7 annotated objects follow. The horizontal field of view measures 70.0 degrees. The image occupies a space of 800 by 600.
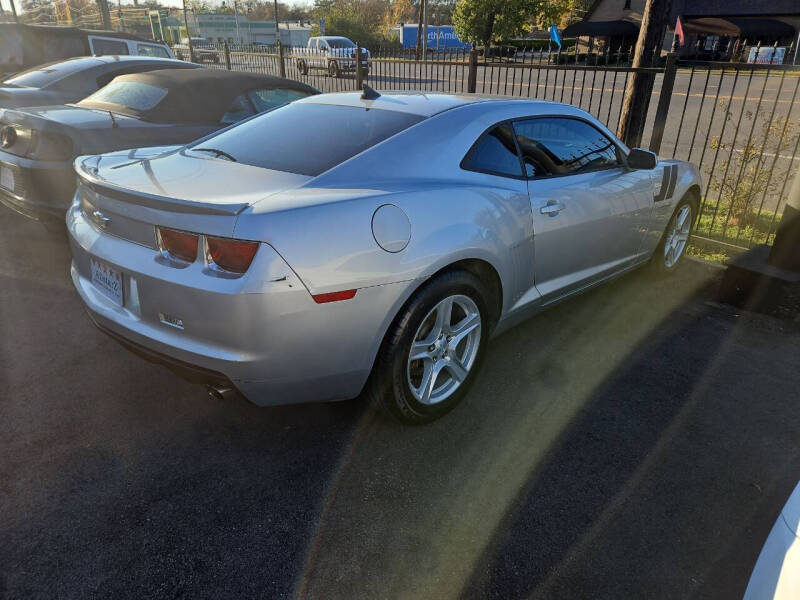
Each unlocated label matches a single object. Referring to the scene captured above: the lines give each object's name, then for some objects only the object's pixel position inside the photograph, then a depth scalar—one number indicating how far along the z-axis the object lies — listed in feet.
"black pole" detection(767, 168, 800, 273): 13.62
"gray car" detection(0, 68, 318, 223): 14.21
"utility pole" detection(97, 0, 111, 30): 86.63
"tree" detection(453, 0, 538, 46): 129.90
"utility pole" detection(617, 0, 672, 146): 21.09
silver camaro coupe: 7.20
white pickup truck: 57.77
